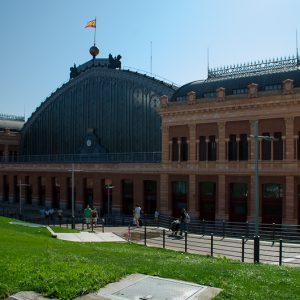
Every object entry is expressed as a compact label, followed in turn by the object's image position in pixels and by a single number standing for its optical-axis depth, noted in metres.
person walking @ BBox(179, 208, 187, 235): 36.60
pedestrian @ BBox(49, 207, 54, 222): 52.60
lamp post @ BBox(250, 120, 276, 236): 22.91
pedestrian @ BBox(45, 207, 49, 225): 51.95
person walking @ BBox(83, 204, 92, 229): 42.57
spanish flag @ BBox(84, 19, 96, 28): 73.81
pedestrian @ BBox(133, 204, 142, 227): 42.34
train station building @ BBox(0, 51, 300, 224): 41.62
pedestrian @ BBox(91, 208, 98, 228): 42.31
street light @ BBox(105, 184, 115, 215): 55.41
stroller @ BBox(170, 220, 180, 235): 35.59
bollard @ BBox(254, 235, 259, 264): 21.70
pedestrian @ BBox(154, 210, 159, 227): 47.35
